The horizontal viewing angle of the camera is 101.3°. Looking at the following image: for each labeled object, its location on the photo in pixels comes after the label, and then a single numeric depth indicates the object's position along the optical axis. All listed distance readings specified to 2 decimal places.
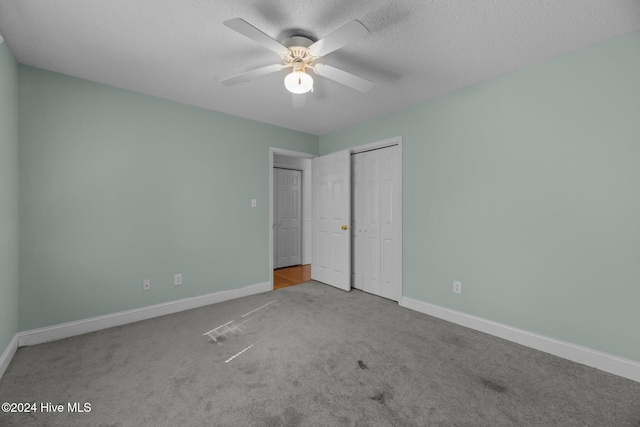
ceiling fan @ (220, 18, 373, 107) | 1.46
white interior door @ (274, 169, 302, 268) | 5.41
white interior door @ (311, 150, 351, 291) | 3.84
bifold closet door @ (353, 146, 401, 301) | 3.43
